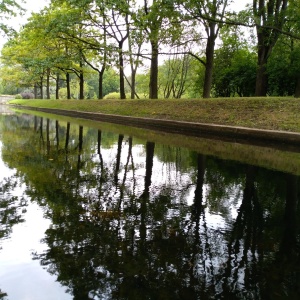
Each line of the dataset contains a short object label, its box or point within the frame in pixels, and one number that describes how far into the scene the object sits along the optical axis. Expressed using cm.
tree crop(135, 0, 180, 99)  1355
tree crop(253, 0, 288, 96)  1399
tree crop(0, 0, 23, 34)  1890
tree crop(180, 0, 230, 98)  1246
